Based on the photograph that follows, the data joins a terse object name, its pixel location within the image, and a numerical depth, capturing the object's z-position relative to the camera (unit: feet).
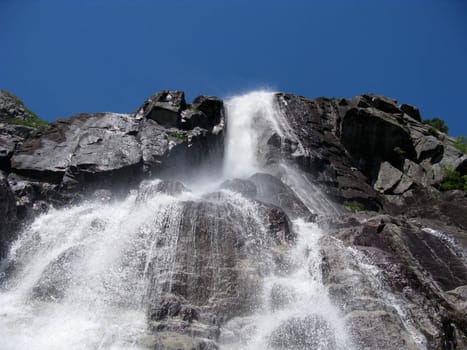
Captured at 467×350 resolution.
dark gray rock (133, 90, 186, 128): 94.43
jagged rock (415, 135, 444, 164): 104.43
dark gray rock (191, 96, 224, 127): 104.52
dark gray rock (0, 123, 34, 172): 77.00
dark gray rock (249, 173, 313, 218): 74.84
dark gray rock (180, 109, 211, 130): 96.02
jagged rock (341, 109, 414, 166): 108.06
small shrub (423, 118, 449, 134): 154.63
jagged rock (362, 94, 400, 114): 119.34
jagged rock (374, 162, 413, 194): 99.09
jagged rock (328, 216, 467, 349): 40.09
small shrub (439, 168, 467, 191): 93.68
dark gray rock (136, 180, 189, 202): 70.23
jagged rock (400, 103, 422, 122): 128.57
